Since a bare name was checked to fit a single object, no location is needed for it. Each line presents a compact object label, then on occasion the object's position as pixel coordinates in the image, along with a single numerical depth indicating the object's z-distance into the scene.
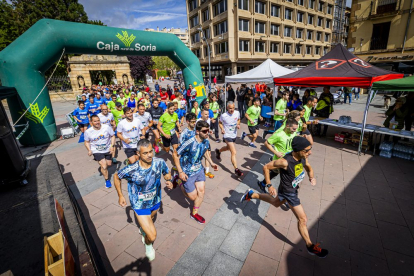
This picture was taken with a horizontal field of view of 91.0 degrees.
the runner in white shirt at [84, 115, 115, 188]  5.07
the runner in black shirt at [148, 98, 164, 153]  7.60
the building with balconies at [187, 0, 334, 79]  31.80
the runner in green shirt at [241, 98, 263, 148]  7.13
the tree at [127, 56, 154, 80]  41.06
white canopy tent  10.28
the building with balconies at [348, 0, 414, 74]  15.73
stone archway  25.19
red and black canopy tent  6.65
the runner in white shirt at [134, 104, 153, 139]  6.60
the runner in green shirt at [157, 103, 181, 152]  6.10
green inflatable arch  7.69
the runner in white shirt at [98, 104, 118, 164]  6.80
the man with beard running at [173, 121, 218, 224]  3.76
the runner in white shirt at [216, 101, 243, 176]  5.89
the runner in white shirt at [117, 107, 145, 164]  5.46
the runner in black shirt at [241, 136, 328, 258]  3.08
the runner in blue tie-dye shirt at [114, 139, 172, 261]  2.93
